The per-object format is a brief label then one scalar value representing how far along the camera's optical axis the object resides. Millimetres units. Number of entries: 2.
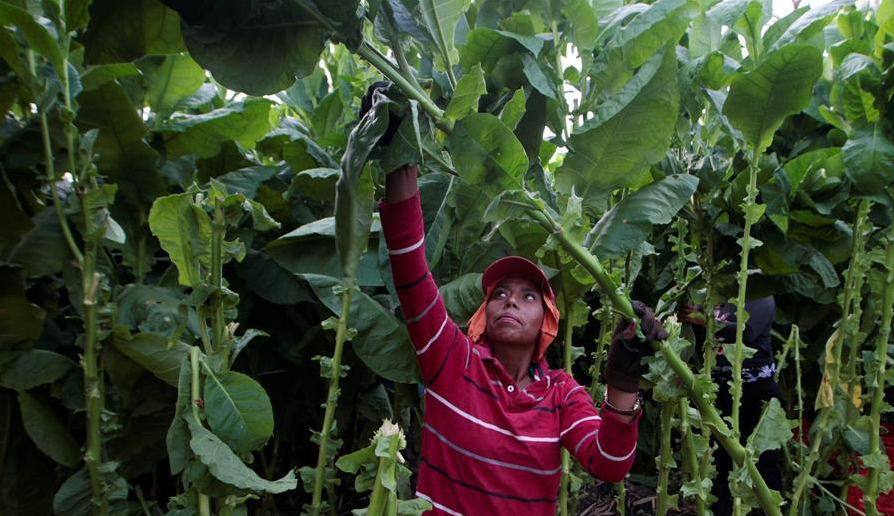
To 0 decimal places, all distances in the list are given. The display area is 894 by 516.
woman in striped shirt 1537
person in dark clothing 2584
